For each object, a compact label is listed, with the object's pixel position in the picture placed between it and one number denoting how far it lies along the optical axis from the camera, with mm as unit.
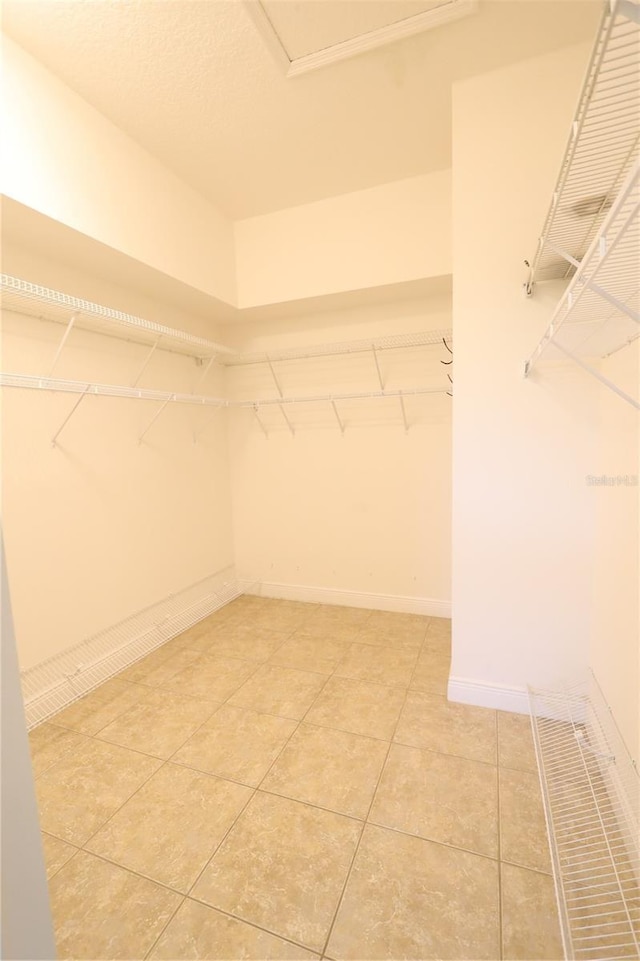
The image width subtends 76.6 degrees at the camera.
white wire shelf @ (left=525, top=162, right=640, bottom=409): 753
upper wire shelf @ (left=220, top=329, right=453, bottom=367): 2506
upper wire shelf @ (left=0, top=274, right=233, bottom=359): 1594
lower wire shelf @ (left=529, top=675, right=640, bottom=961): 1065
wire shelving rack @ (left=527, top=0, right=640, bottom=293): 706
